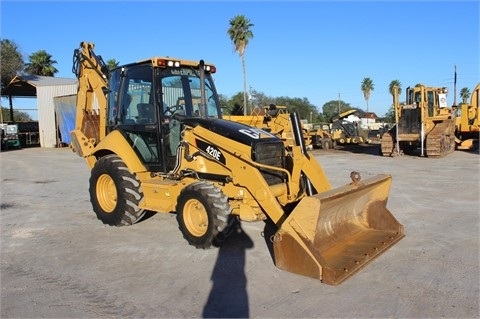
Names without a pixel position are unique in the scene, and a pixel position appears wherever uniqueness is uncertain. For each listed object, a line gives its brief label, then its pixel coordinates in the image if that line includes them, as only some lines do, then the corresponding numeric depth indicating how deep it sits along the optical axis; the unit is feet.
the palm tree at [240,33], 128.16
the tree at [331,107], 315.78
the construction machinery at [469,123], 69.78
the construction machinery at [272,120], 60.38
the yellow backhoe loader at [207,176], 16.34
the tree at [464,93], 276.41
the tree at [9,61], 119.96
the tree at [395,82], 268.60
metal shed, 105.91
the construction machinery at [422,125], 61.21
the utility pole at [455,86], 113.21
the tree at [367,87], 265.13
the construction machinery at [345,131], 91.71
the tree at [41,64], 165.37
